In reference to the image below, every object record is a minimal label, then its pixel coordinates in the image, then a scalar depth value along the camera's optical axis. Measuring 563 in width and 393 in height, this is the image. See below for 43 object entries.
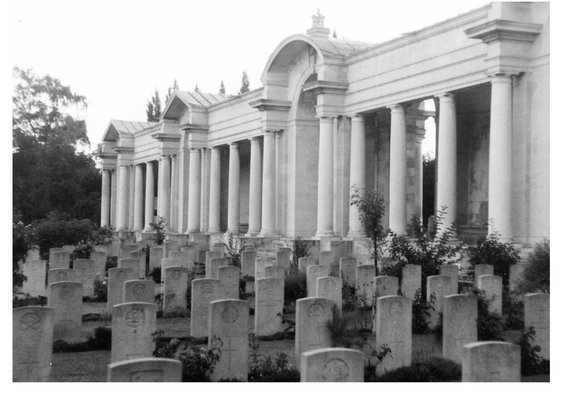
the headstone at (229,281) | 16.61
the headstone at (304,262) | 20.32
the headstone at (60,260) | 21.45
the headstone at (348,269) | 19.25
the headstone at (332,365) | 7.74
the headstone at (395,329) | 11.08
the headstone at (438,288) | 15.00
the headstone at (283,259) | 22.22
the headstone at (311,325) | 11.22
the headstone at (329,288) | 14.78
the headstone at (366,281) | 17.23
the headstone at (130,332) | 10.58
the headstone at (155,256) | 25.11
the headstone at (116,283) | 16.44
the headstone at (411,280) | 16.39
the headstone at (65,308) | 13.51
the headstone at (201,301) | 13.77
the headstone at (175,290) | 16.70
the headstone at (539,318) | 11.65
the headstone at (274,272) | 17.34
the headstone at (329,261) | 20.80
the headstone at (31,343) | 9.58
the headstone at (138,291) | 14.57
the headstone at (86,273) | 19.19
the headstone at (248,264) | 21.86
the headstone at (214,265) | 19.77
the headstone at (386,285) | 15.12
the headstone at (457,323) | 11.29
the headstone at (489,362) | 8.01
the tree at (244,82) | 67.38
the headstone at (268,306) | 14.04
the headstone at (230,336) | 10.44
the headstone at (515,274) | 17.53
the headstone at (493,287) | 15.03
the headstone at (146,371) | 7.25
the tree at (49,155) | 44.94
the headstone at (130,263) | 19.44
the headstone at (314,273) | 17.33
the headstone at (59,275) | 16.34
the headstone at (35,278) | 18.98
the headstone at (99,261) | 22.23
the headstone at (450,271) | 17.02
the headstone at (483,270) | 17.77
